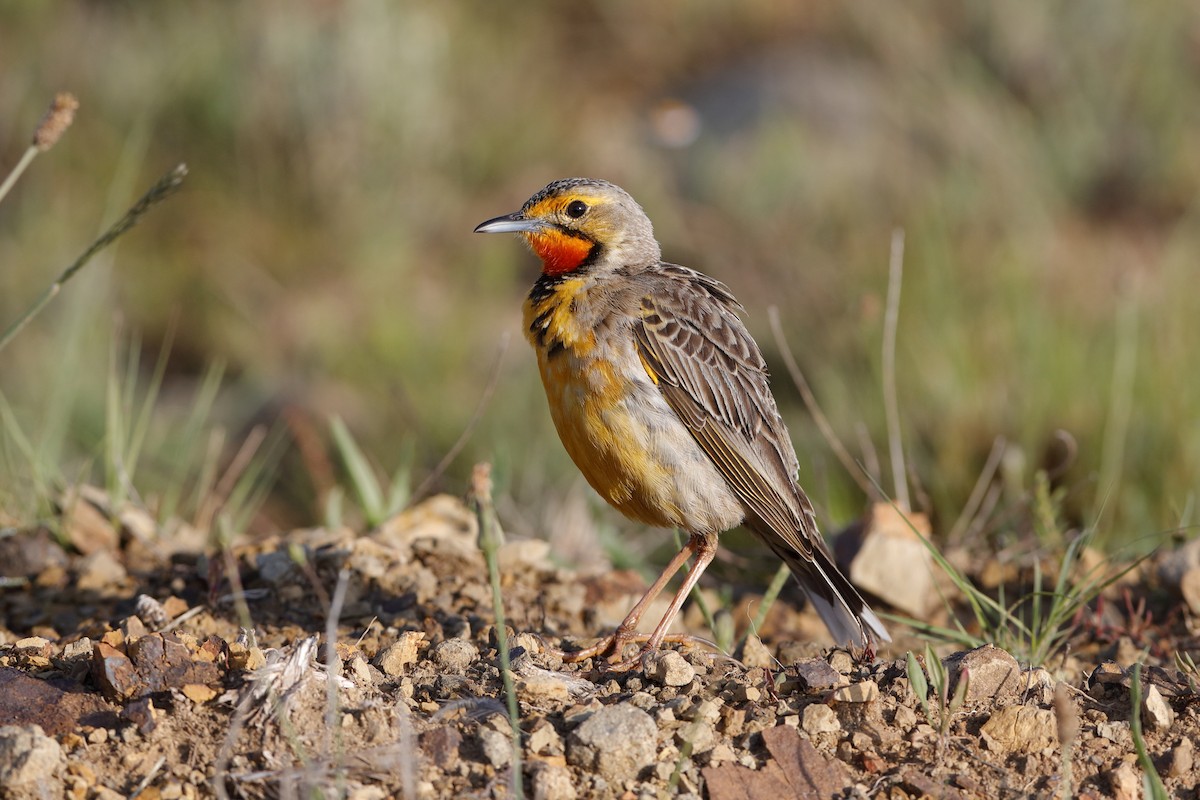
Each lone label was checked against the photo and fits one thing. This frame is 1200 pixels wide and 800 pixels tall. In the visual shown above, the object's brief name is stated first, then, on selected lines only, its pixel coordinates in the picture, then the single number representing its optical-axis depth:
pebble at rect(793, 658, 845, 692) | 7.79
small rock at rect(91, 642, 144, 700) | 7.35
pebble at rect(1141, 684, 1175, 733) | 7.62
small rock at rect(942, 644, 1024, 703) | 7.77
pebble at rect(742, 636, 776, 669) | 9.16
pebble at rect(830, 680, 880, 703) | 7.62
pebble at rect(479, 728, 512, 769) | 6.97
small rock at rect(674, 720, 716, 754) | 7.29
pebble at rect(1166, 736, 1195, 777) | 7.32
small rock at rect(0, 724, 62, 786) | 6.54
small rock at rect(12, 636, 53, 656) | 8.19
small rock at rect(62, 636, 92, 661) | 8.00
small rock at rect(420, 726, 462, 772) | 6.95
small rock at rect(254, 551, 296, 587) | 10.22
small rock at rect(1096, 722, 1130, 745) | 7.56
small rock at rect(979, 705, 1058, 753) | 7.44
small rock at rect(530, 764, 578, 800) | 6.77
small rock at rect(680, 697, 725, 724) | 7.48
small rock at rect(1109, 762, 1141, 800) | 7.16
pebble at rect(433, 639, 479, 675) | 8.20
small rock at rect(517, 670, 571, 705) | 7.68
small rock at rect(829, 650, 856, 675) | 8.14
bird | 9.58
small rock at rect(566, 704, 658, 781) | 7.06
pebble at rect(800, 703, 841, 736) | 7.51
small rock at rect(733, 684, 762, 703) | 7.73
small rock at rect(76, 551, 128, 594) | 10.44
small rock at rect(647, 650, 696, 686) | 7.86
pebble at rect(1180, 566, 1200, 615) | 10.30
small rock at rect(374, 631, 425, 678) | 8.05
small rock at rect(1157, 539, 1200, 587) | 10.48
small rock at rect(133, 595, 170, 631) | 9.17
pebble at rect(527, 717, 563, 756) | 7.13
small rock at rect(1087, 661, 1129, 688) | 8.10
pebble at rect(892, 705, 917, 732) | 7.57
